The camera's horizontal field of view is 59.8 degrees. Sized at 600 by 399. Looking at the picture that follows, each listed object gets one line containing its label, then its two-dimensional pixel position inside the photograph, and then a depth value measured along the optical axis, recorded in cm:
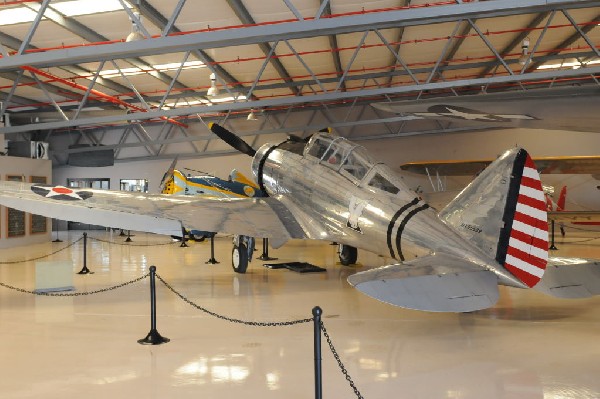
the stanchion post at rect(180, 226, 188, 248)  1532
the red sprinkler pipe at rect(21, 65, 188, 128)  1264
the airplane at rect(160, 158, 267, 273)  1584
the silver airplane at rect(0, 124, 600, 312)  447
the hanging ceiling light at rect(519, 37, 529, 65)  1110
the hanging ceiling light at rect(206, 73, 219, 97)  1213
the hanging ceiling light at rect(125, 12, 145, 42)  744
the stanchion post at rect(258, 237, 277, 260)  1206
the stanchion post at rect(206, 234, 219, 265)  1138
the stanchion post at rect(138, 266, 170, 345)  511
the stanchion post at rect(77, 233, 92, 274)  997
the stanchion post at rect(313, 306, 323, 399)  325
